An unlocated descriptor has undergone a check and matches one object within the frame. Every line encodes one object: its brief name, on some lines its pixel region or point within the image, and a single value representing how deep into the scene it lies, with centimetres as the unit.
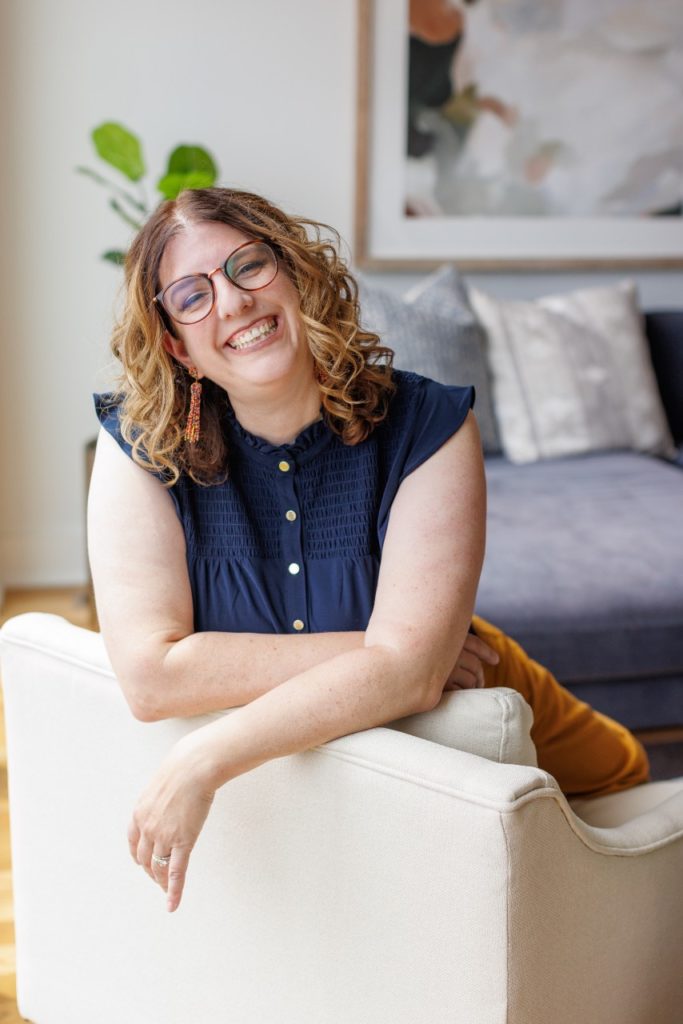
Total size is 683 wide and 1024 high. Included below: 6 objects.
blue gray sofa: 249
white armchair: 115
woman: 145
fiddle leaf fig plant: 341
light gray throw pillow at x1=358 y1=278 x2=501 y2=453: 348
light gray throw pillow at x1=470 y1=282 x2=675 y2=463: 366
